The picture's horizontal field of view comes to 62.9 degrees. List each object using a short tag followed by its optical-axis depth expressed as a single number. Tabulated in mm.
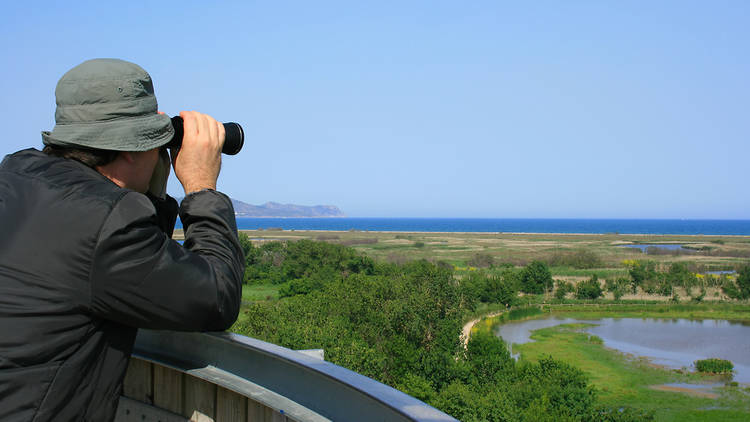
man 1046
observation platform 1304
